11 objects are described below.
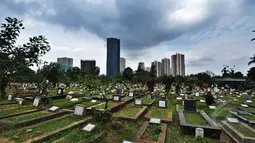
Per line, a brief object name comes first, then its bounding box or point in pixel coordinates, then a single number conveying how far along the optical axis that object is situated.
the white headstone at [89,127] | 5.10
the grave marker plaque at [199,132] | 5.26
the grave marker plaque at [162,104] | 10.82
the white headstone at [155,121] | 6.37
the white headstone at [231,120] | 6.67
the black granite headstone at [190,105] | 9.17
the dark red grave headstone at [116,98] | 11.87
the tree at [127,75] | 45.81
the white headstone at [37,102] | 9.18
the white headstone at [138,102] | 10.91
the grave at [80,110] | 7.34
